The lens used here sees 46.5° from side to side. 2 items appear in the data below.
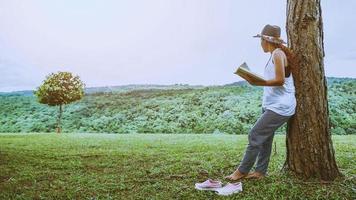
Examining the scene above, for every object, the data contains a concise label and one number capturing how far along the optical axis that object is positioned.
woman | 4.40
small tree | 22.67
